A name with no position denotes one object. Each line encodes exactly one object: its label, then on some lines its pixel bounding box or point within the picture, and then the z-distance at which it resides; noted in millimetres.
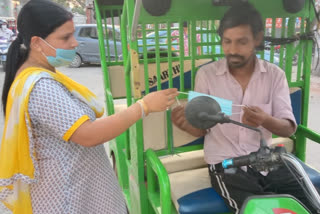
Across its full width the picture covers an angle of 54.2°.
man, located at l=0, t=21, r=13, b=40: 11956
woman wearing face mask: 1151
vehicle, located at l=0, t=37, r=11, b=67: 10711
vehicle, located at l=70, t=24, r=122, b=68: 11056
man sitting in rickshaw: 1557
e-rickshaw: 1566
